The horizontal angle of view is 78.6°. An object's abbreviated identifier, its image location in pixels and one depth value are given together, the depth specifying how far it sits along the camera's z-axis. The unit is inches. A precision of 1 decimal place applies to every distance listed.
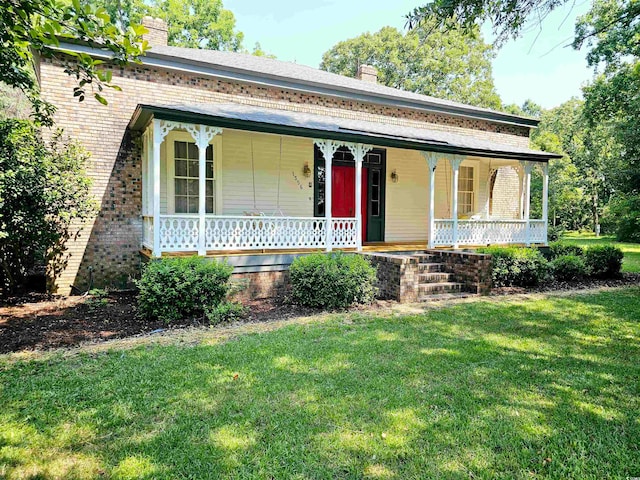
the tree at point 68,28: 121.2
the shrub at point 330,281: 288.2
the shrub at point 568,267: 414.0
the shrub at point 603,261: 430.3
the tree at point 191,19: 1037.8
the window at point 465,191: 558.9
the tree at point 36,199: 287.9
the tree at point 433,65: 1280.8
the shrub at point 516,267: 378.0
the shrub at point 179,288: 251.9
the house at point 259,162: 335.0
